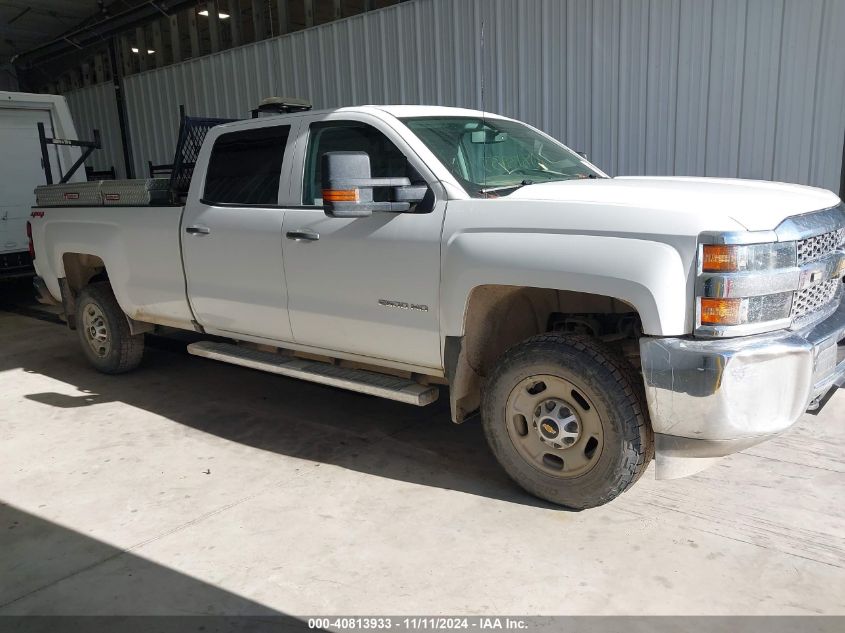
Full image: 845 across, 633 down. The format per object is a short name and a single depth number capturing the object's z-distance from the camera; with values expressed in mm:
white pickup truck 2914
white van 10039
